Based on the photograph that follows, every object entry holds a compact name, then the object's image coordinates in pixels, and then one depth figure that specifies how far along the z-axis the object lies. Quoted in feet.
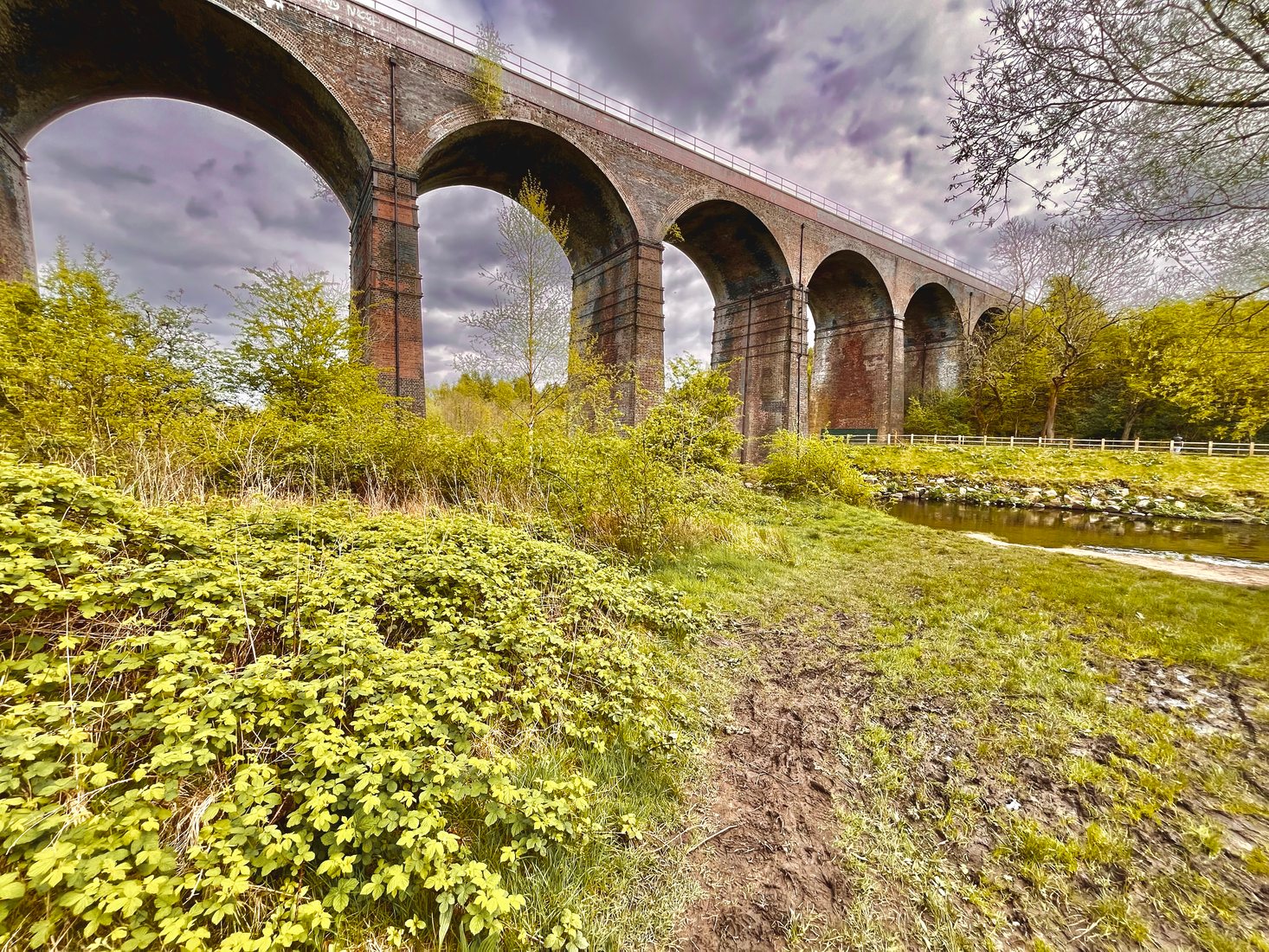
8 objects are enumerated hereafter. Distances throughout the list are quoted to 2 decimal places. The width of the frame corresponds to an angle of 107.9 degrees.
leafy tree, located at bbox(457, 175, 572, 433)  30.91
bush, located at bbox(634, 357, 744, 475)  23.08
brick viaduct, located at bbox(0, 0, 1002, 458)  31.99
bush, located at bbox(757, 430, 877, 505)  37.65
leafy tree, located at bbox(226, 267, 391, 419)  25.86
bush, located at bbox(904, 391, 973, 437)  88.63
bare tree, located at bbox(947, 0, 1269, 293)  11.15
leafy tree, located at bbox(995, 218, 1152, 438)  61.41
